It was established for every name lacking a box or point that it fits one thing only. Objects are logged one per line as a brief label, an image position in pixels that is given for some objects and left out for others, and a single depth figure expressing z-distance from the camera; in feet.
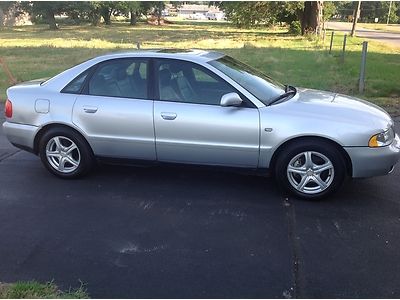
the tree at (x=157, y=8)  208.87
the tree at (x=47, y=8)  161.17
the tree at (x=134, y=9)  188.61
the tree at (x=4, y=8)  180.03
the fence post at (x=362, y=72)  31.99
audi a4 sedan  14.35
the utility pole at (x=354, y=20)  106.93
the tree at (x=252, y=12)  110.42
